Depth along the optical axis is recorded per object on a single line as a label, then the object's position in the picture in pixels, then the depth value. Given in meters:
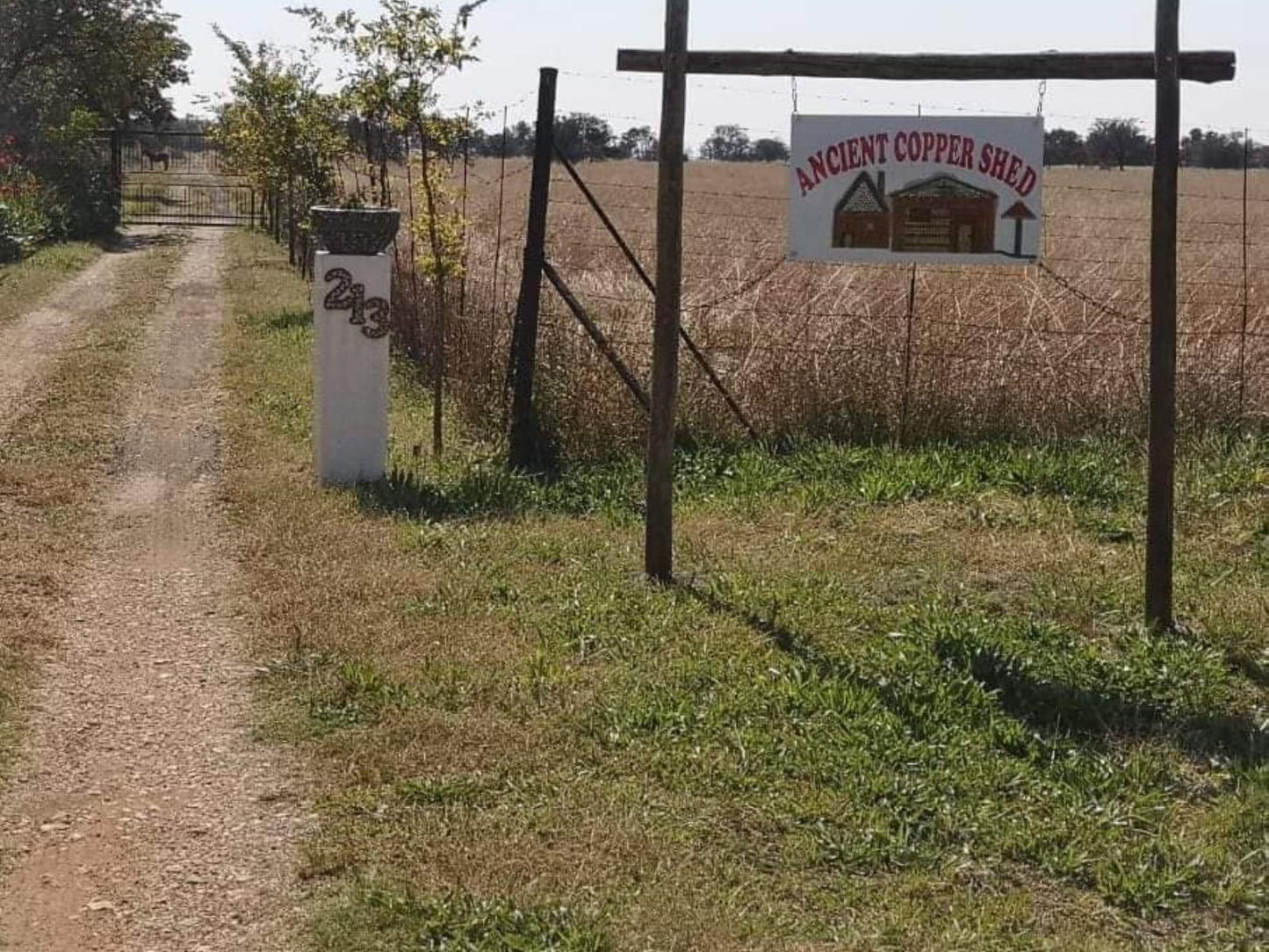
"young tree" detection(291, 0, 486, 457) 10.07
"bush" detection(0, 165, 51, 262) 25.56
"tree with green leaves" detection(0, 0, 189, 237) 32.25
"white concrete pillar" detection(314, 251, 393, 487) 9.12
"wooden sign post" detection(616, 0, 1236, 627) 6.22
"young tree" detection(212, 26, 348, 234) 18.61
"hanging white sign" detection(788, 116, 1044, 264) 9.16
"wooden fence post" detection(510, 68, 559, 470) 9.26
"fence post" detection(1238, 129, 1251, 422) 10.00
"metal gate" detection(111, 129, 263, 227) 39.16
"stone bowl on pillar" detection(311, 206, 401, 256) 9.16
